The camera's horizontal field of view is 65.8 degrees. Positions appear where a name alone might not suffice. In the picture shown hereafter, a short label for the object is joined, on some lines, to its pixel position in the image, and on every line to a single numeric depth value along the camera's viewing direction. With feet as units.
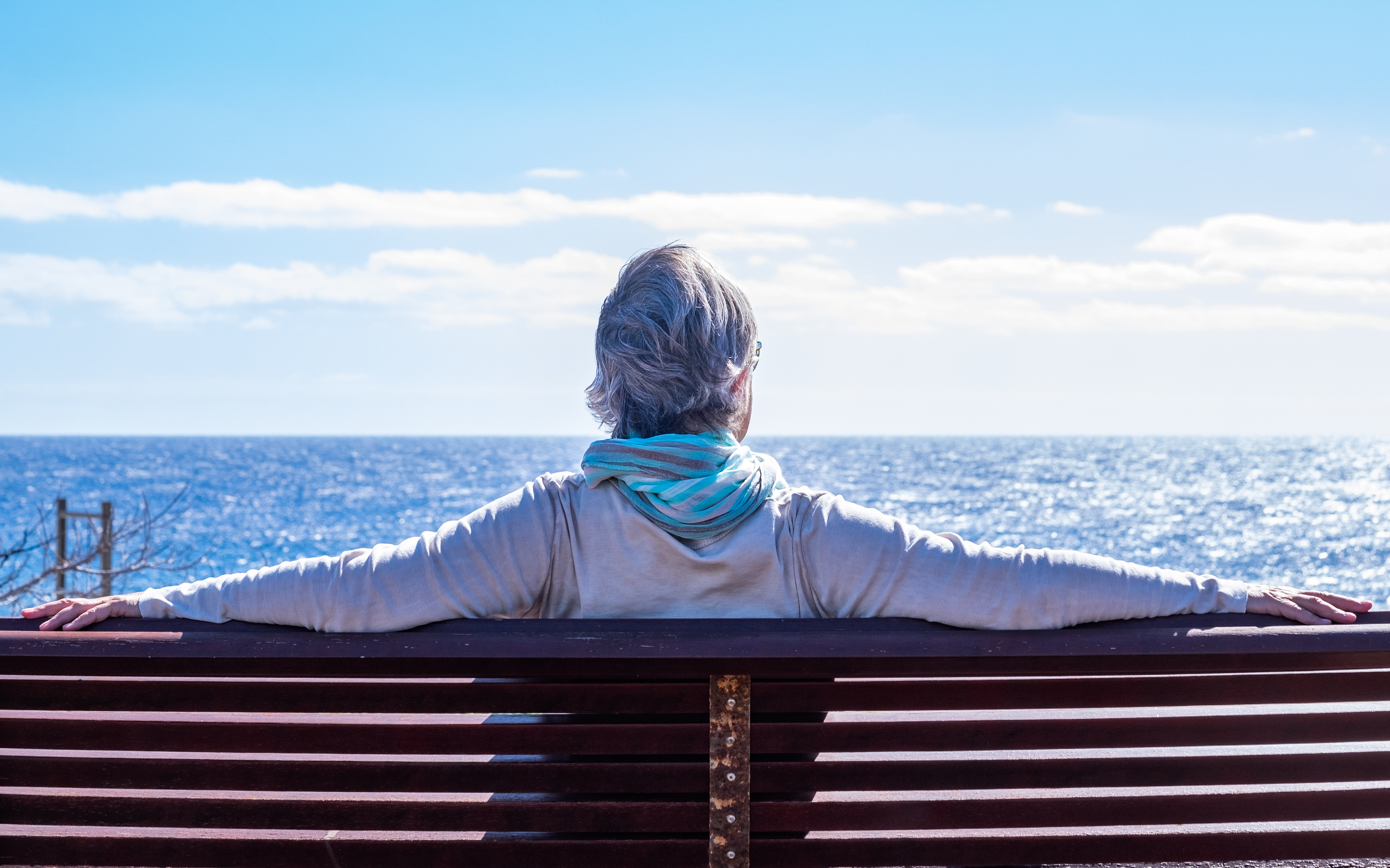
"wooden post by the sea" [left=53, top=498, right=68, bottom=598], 41.14
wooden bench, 5.19
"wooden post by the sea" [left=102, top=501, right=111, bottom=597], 26.96
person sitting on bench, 5.28
